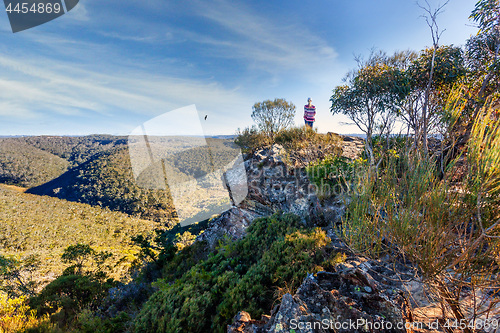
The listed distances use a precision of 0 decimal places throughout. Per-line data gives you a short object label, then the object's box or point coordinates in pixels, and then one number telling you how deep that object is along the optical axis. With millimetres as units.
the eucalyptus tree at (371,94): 5977
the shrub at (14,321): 3680
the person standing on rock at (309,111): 10359
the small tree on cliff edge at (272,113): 11716
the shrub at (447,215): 1812
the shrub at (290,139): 9352
